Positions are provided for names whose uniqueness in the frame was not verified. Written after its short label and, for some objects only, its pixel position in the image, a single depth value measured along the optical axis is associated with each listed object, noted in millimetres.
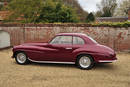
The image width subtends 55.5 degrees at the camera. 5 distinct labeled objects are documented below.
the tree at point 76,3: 43378
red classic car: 5172
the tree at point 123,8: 35975
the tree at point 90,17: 29609
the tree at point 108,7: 41688
